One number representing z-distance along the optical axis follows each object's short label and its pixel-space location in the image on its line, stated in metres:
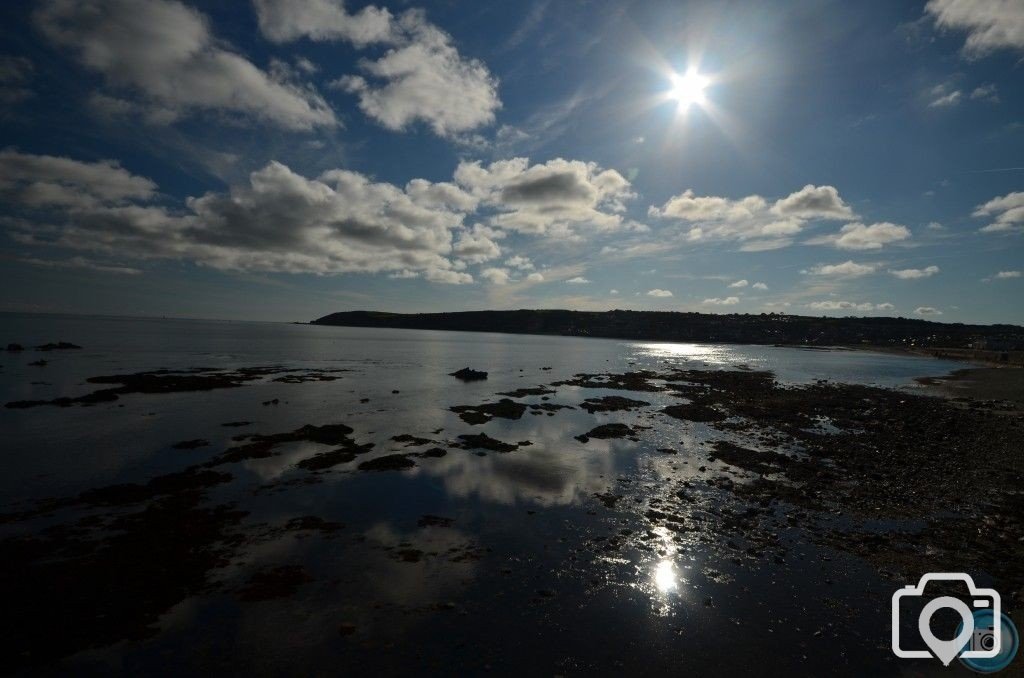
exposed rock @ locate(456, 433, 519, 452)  29.69
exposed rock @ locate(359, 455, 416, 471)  24.86
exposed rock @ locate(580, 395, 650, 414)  44.07
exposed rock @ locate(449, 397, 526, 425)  38.84
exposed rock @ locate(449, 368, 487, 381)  66.44
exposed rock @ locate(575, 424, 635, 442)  32.62
